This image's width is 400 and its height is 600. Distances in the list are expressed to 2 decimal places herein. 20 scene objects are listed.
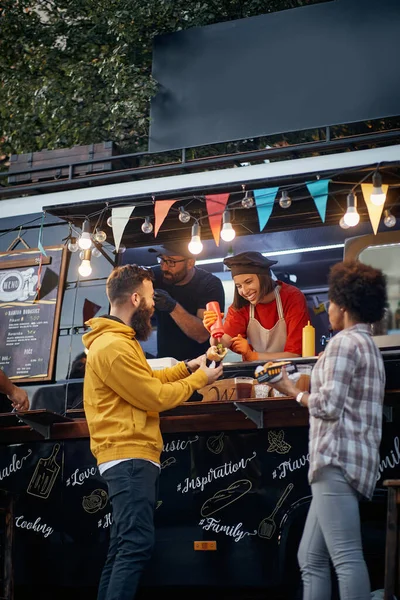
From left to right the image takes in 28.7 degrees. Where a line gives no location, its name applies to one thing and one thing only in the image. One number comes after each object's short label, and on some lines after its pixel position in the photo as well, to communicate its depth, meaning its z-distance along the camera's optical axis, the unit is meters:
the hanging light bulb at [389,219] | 5.74
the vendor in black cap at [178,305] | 6.63
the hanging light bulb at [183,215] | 5.77
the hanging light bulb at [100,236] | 5.93
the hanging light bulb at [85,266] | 5.98
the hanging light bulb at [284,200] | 5.42
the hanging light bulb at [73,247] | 6.07
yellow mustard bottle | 5.82
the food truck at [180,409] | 4.93
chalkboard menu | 5.99
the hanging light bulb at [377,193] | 5.14
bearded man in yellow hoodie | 4.22
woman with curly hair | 3.55
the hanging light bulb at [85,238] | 5.73
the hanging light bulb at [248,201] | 5.52
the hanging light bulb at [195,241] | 5.67
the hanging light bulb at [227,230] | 5.57
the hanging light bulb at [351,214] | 5.23
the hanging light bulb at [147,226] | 5.88
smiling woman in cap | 6.52
